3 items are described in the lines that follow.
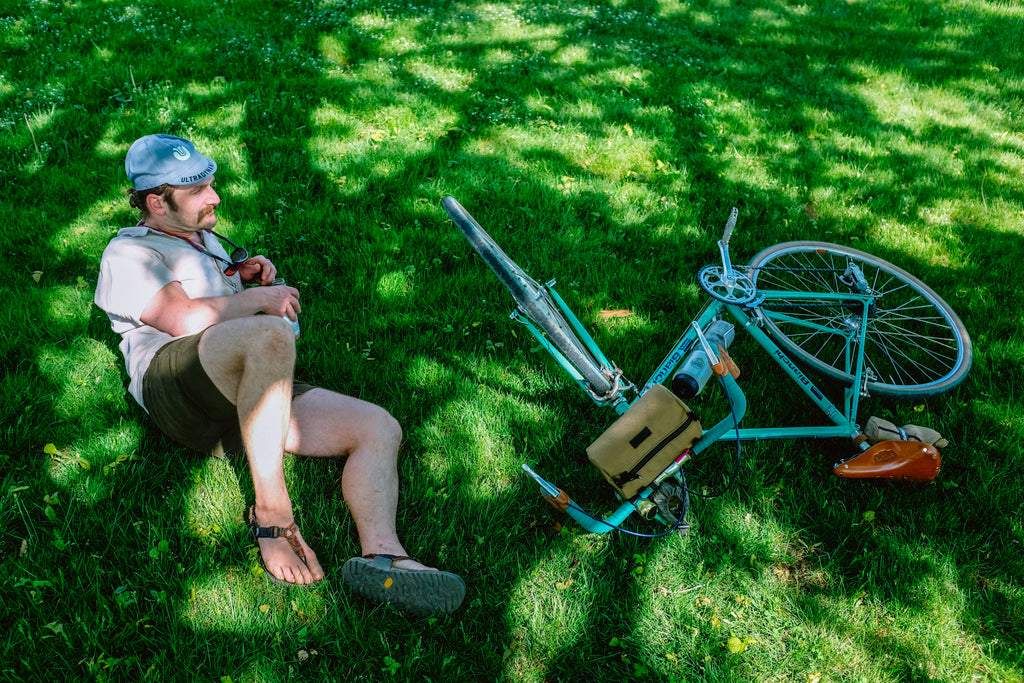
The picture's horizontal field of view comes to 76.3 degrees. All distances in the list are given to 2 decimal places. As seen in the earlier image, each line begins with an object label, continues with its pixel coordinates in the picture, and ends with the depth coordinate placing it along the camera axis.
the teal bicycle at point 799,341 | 2.62
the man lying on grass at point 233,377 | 2.59
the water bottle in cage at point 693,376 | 2.77
